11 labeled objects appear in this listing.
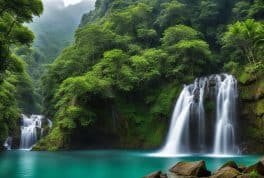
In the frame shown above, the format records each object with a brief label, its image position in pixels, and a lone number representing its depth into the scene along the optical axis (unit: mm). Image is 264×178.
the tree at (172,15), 40812
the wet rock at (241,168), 12883
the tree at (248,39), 29469
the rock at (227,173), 11438
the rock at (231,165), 13016
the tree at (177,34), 35250
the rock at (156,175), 12491
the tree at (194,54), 32406
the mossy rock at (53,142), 30812
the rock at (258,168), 11680
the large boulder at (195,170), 13219
